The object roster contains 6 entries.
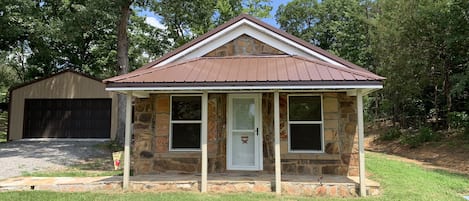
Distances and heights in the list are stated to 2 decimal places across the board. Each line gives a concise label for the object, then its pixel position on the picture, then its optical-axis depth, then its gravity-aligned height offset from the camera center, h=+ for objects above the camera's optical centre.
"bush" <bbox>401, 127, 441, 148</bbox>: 17.06 -0.85
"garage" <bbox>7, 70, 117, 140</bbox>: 18.03 +0.72
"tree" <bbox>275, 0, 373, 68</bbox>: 29.56 +10.67
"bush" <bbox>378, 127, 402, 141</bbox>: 20.47 -0.85
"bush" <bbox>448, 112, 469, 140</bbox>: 15.61 +0.03
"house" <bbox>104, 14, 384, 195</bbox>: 8.08 +0.07
